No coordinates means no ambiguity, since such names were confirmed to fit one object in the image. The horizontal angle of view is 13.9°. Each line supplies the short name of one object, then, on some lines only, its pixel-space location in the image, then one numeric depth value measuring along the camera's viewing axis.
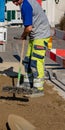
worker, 4.46
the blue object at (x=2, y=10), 7.96
